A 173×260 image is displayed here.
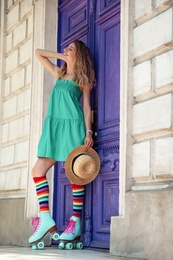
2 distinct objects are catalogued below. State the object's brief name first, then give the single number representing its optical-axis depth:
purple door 5.90
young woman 6.08
